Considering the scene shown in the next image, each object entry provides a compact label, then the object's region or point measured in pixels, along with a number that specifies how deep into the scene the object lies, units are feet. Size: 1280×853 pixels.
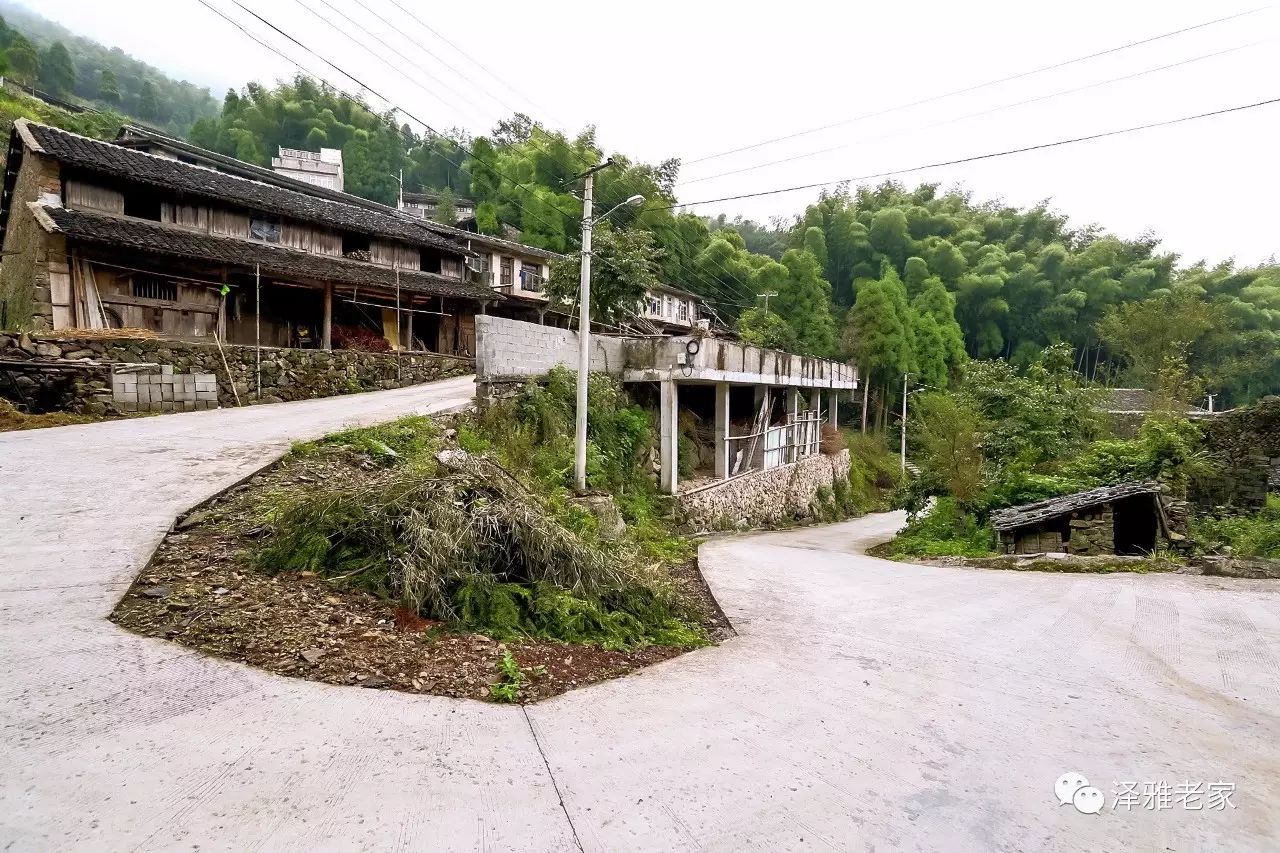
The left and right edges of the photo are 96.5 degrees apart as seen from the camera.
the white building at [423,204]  131.34
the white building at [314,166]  104.58
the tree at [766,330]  79.00
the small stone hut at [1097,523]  27.66
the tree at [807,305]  91.91
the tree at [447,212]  109.26
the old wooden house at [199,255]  42.19
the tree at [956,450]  40.01
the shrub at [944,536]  32.99
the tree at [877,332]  87.35
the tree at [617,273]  42.14
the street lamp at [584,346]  25.68
